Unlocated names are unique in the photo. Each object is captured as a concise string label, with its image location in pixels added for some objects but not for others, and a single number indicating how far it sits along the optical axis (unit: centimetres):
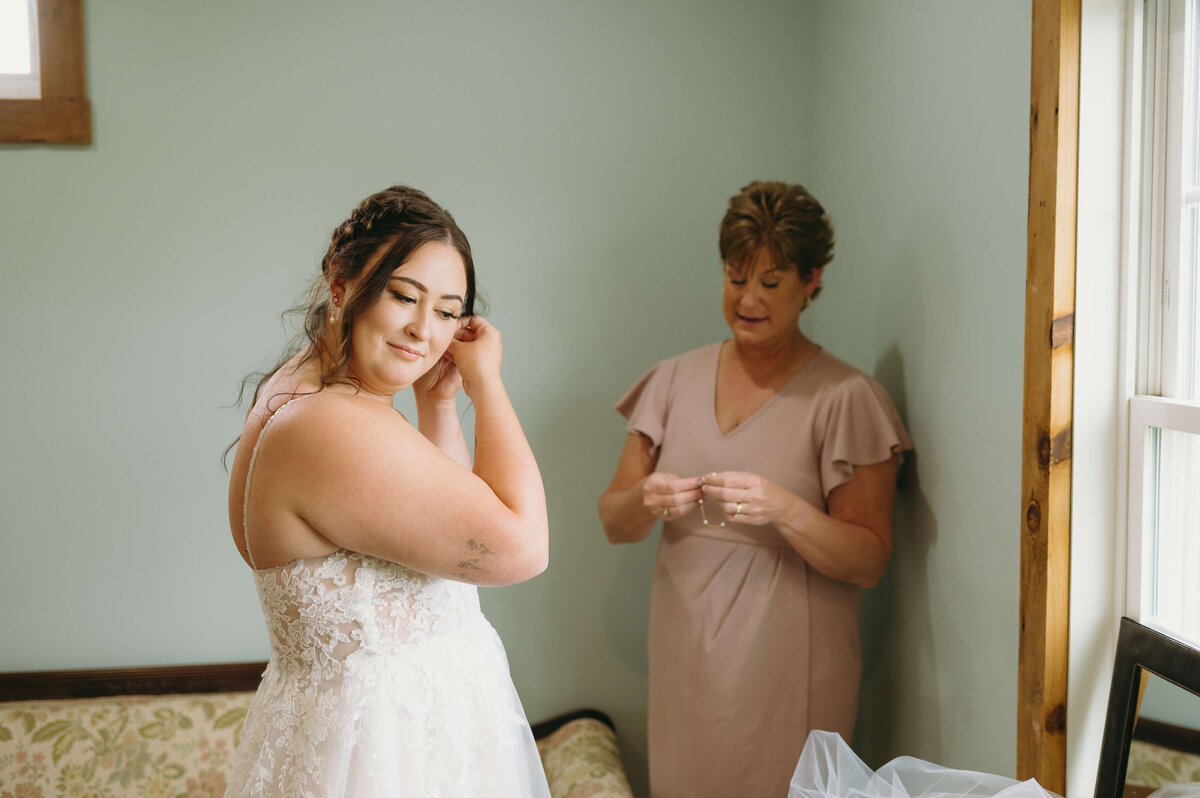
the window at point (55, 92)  203
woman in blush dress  158
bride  100
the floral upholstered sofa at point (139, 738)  199
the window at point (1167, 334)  105
